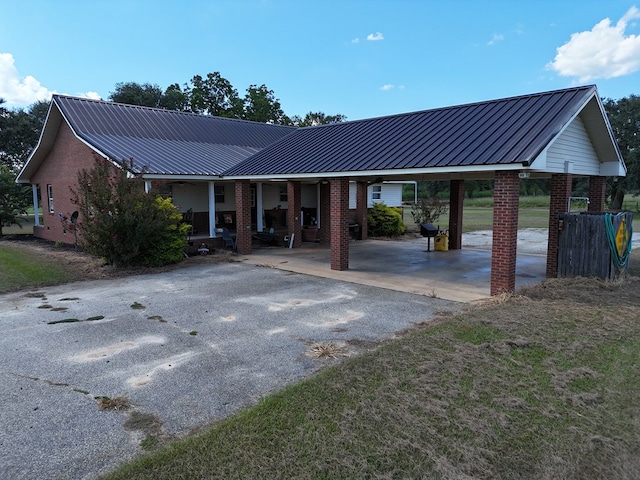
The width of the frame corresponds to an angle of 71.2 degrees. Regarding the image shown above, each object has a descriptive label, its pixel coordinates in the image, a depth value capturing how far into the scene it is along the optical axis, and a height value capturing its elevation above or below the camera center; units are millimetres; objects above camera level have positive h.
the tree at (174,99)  42969 +10081
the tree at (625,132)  39688 +6718
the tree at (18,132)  34438 +5358
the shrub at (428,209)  22984 -273
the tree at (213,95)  45475 +11067
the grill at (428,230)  15797 -956
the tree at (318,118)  59656 +11470
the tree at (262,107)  44438 +9665
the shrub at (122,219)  11945 -449
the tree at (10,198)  20516 +160
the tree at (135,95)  40816 +9822
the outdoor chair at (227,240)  15953 -1332
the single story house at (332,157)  9273 +1307
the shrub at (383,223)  22078 -962
